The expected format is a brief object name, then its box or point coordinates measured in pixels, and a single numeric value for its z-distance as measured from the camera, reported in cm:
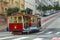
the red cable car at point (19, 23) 1246
